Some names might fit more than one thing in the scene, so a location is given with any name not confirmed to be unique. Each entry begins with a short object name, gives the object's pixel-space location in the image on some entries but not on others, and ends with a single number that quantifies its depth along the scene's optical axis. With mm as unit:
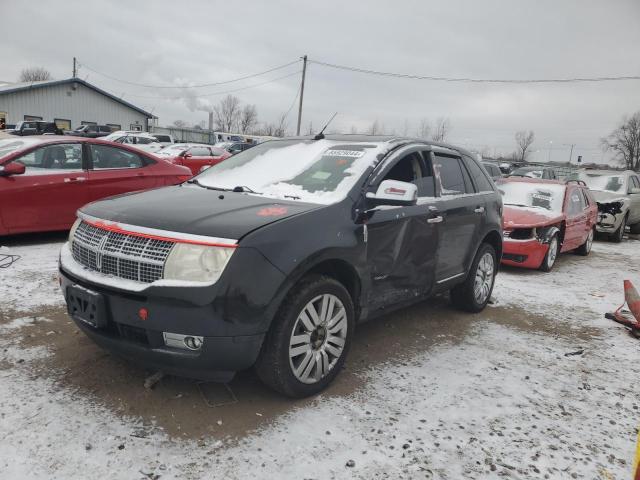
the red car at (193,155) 17453
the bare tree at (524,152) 90562
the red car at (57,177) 6051
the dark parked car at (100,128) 30609
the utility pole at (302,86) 33656
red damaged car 7199
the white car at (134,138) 23688
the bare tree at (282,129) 78919
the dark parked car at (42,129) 15884
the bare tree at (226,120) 85438
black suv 2553
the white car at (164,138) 29297
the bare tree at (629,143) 74750
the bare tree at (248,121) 86000
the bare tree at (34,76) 71875
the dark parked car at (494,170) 17688
